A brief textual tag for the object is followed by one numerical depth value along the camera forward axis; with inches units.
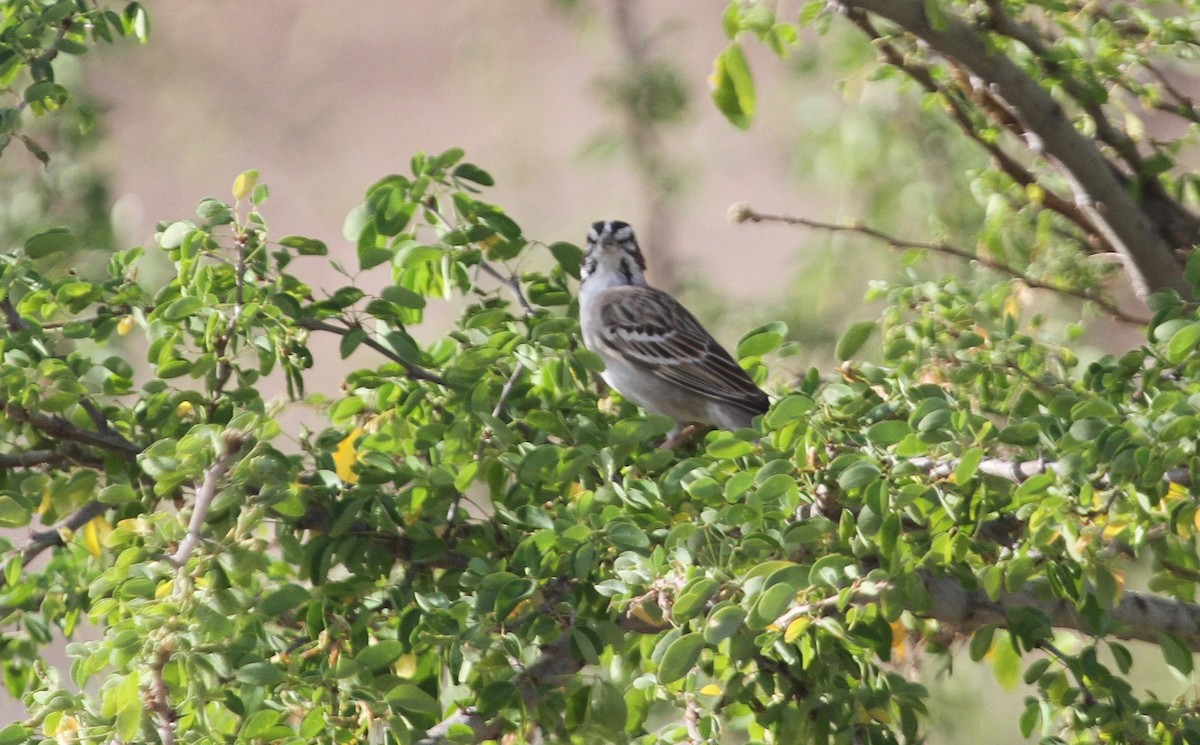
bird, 411.2
